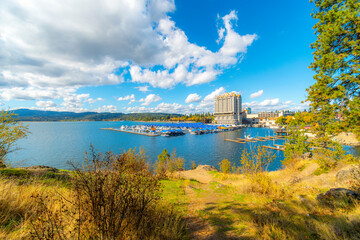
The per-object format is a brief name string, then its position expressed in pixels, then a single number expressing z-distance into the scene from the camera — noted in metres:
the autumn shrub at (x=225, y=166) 22.83
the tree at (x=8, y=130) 8.39
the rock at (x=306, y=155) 15.61
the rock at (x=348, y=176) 6.72
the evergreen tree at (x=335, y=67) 6.80
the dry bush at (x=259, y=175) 6.26
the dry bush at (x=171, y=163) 22.21
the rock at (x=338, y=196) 4.33
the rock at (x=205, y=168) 20.32
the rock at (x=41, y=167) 8.63
